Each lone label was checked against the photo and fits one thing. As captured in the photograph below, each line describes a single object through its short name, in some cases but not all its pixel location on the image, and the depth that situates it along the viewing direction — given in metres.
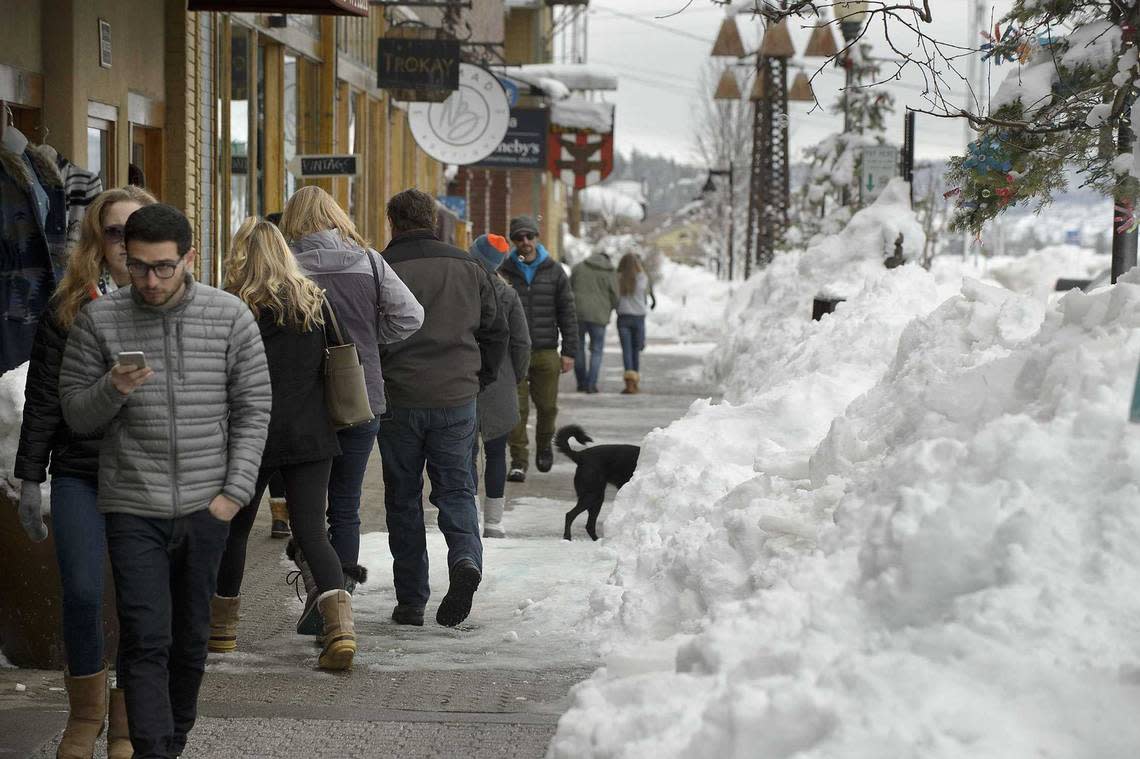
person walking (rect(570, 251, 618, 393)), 38.41
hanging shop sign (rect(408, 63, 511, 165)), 37.87
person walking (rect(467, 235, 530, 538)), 17.41
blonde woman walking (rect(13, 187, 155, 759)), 9.47
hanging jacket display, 15.35
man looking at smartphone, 9.09
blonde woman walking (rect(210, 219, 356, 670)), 11.92
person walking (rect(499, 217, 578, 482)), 23.42
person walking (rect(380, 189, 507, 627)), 14.17
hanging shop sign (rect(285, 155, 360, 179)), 25.98
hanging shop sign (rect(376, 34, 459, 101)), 34.47
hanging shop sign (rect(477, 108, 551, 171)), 51.81
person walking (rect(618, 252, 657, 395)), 40.28
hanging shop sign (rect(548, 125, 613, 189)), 71.69
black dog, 18.69
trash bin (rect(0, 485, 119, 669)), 11.87
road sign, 35.69
